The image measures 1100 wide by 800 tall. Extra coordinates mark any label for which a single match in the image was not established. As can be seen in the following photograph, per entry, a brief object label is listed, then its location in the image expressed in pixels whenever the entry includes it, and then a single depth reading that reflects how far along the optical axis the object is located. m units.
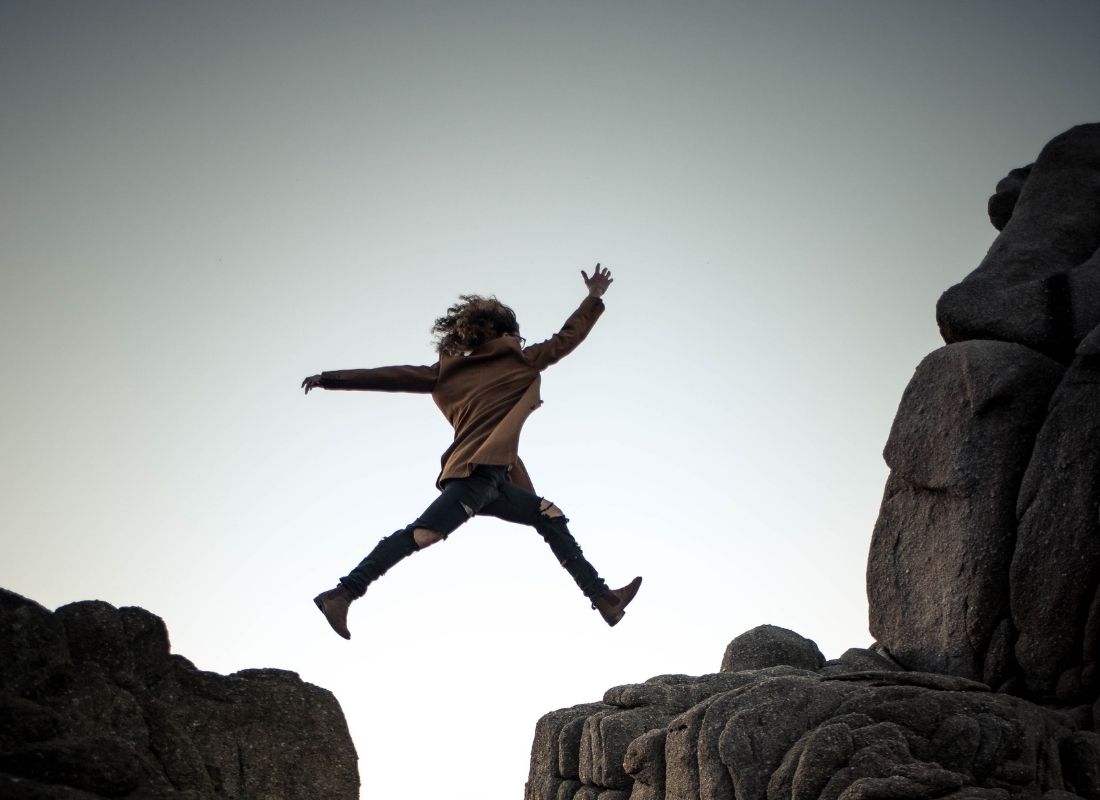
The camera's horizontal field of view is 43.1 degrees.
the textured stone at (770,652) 16.00
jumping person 13.61
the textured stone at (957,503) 15.17
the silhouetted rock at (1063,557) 14.34
